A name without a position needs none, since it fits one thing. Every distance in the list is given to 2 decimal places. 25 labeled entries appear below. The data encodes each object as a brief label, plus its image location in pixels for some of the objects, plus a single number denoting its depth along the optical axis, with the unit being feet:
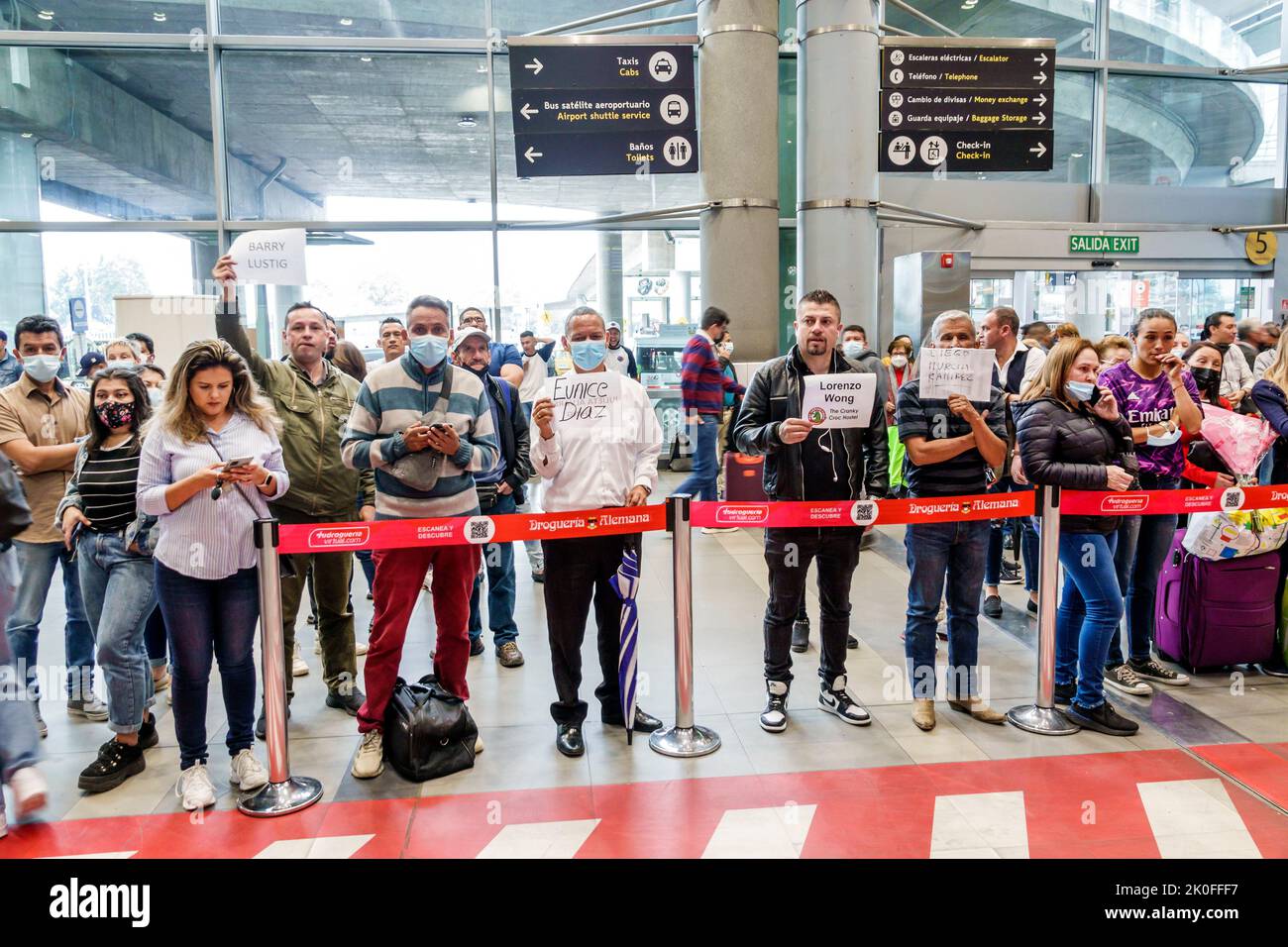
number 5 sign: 39.88
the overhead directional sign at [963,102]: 29.89
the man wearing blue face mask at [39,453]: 14.75
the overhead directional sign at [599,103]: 28.60
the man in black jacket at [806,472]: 14.56
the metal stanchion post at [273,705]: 12.27
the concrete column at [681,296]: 40.16
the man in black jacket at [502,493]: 17.85
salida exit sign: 37.99
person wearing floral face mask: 13.20
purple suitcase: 16.78
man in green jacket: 14.62
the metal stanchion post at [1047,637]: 14.40
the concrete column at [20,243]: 34.37
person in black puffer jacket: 14.35
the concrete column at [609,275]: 39.14
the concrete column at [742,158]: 30.32
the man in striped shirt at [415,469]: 13.15
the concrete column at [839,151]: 29.30
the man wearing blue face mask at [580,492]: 13.83
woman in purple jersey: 16.03
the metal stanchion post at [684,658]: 13.71
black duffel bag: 13.10
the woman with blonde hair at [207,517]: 11.91
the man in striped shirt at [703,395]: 26.00
